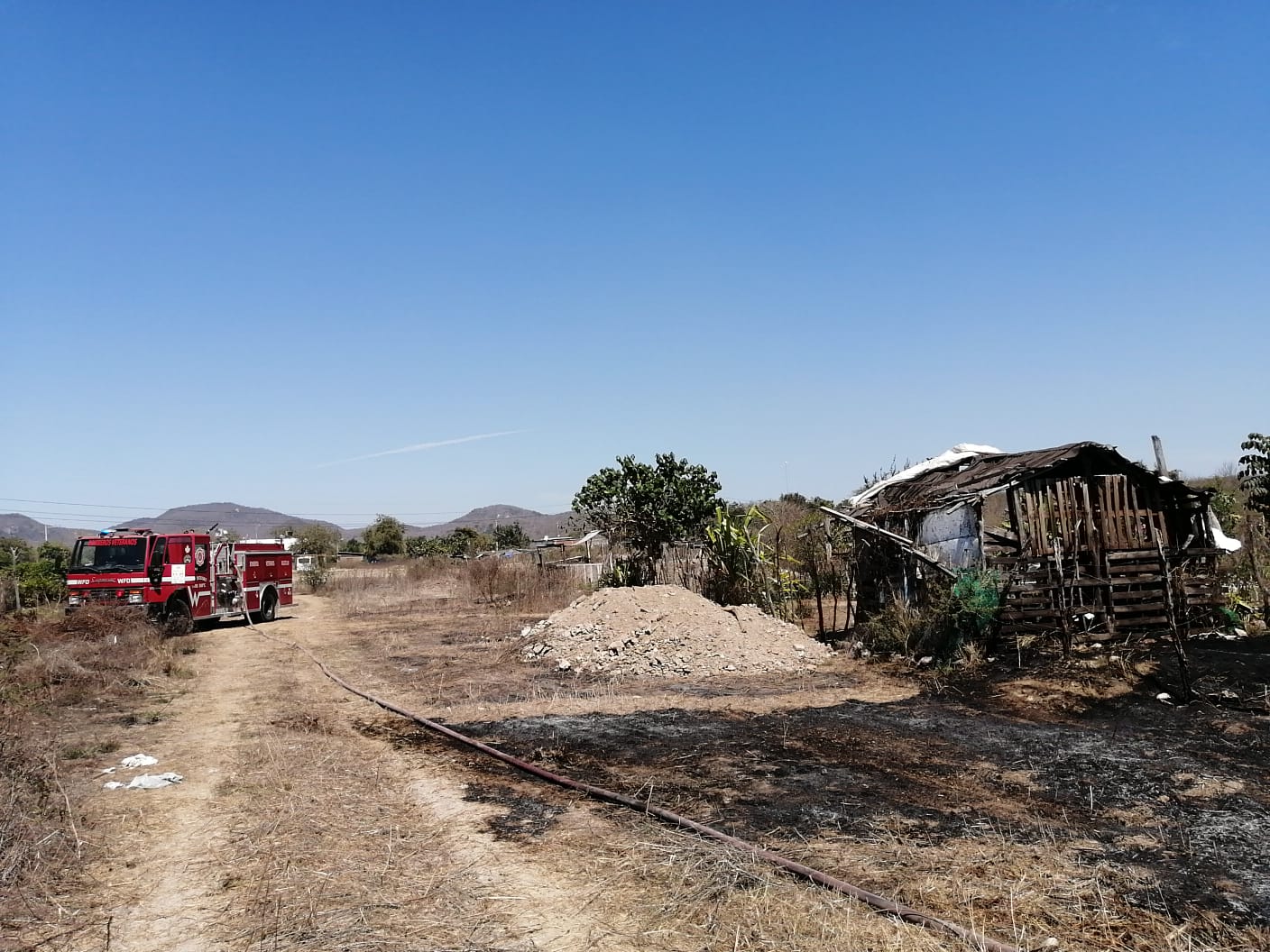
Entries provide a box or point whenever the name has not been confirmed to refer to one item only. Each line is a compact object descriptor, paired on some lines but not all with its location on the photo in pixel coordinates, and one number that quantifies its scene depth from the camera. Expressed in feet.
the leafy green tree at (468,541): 187.77
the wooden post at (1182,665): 31.60
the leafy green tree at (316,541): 214.69
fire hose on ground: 14.15
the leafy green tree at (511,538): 214.69
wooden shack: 42.70
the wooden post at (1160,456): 49.21
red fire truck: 62.85
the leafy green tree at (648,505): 70.95
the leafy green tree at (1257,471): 49.14
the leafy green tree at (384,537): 229.25
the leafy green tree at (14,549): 122.41
